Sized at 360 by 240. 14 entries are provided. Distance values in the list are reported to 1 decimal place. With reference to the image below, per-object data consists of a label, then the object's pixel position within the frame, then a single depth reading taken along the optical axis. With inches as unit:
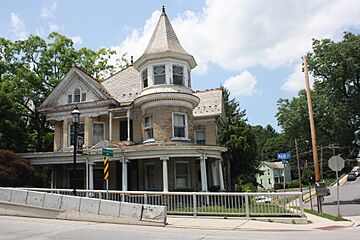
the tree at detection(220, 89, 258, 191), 1198.9
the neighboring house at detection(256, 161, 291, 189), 3634.4
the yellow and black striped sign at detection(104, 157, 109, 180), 650.8
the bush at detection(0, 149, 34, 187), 868.0
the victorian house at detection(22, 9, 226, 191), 927.7
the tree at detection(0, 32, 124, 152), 1159.0
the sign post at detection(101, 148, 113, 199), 644.1
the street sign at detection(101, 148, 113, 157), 643.5
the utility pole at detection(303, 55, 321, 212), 758.4
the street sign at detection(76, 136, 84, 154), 765.1
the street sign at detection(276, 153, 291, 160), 881.8
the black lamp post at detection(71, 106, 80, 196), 665.0
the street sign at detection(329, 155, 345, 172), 636.7
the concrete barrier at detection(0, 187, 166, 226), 545.3
